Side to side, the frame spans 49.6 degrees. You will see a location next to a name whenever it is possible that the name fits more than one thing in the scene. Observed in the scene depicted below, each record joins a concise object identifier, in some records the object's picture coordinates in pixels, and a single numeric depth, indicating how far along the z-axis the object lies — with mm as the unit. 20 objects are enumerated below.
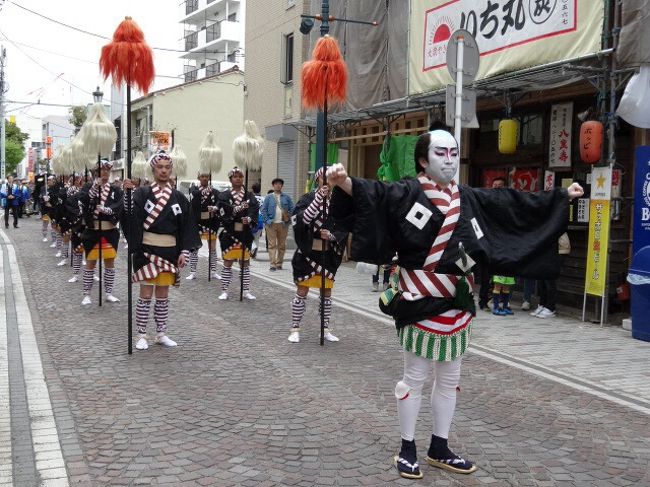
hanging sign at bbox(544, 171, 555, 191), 11836
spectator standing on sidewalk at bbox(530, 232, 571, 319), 10692
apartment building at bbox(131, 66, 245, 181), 37031
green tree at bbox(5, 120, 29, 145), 65875
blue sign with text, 9031
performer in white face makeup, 4297
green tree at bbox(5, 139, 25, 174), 64312
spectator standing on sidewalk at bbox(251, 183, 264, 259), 16147
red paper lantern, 9352
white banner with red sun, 9742
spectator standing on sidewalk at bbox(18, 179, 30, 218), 30044
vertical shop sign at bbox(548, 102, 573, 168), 11367
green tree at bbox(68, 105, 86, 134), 47188
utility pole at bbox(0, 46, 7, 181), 44500
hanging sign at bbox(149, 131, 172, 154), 32312
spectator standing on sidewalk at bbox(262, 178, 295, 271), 15914
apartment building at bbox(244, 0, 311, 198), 20891
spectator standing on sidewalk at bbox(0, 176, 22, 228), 26861
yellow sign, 9602
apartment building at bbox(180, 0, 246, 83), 54125
